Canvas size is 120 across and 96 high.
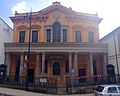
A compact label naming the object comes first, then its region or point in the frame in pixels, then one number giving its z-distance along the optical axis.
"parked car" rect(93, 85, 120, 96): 6.96
